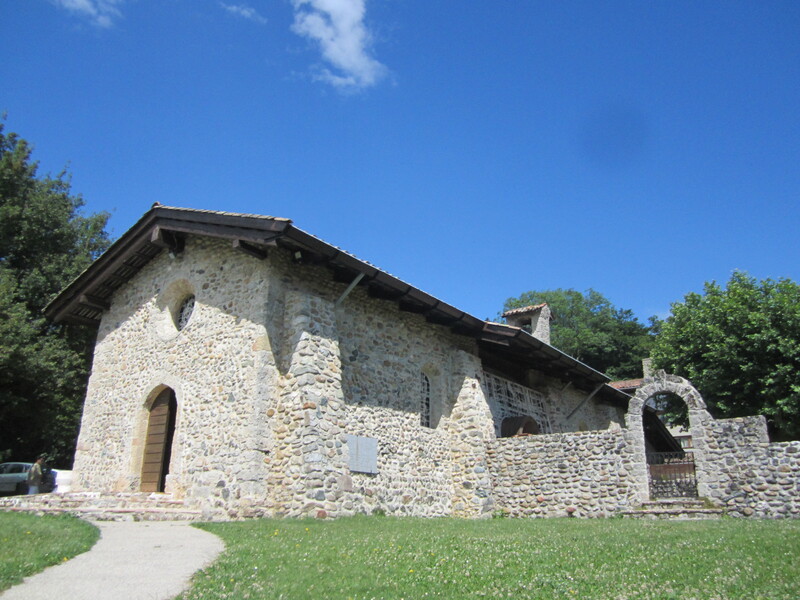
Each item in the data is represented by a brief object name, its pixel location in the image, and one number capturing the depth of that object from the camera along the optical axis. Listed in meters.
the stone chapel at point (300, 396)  11.58
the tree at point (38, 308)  19.25
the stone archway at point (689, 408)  12.54
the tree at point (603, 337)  42.66
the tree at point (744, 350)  19.06
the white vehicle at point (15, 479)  19.16
